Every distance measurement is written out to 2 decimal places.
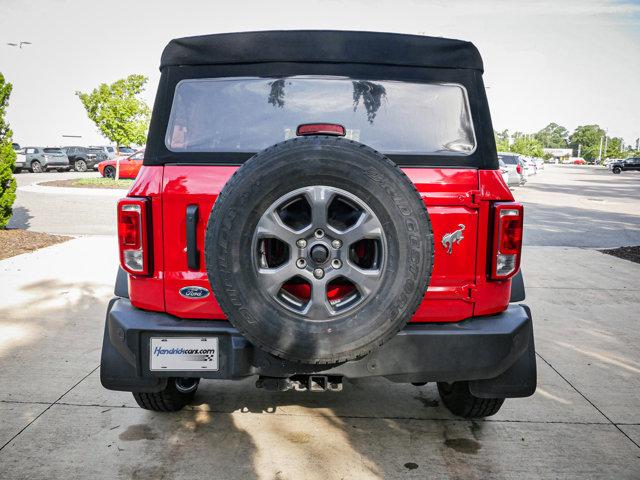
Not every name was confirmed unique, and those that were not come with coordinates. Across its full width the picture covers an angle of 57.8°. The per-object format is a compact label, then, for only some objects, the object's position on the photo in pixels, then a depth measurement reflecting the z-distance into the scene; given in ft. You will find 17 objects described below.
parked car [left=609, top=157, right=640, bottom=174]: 178.40
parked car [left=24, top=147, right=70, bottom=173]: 111.34
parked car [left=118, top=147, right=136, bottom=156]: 128.03
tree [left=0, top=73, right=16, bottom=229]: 31.55
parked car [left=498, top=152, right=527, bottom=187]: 86.38
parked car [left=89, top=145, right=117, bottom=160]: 125.49
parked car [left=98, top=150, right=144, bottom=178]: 86.17
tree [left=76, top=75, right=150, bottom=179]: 79.15
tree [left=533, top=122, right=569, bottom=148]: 597.11
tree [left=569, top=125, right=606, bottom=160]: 425.69
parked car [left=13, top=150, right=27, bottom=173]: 109.40
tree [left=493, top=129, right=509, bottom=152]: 214.69
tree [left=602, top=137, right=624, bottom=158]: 332.57
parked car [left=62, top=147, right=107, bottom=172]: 118.11
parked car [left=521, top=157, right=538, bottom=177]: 118.09
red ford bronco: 7.81
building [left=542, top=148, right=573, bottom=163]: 409.33
